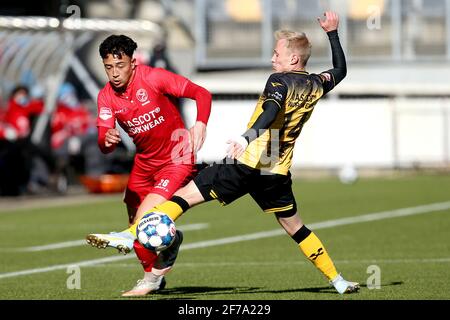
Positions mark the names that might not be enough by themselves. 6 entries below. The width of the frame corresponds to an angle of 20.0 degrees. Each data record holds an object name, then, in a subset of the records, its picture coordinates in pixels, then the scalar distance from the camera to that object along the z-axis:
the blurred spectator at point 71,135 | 28.58
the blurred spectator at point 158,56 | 28.45
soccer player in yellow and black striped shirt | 10.68
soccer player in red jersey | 11.08
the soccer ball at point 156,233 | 10.30
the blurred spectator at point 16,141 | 26.31
